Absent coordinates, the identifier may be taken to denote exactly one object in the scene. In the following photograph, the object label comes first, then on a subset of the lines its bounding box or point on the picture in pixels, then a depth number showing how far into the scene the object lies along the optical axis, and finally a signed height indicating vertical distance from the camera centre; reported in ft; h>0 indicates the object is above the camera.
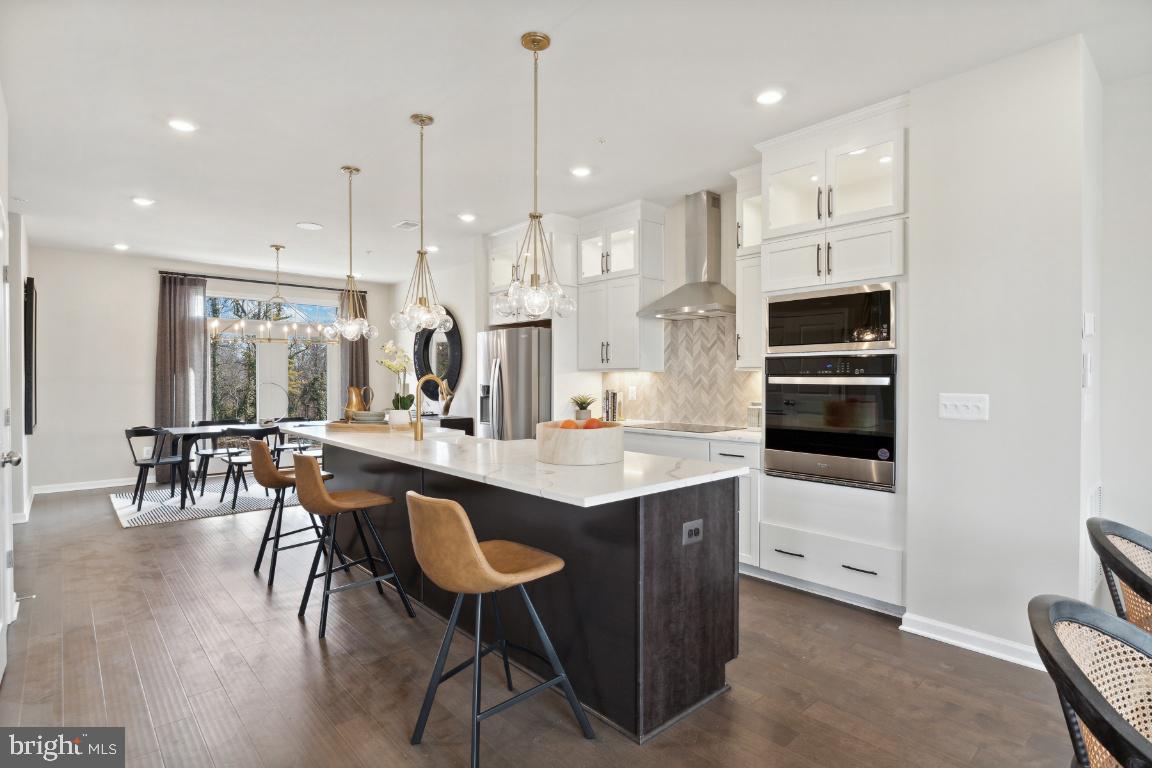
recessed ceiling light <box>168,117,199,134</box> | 10.91 +4.67
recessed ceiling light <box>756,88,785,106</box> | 9.84 +4.73
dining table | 19.18 -2.03
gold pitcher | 14.73 -0.58
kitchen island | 6.89 -2.39
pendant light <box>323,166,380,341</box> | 15.52 +1.33
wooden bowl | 8.18 -0.92
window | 25.55 +0.37
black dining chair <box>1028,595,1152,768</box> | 3.43 -1.60
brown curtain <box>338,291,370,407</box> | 28.07 +0.60
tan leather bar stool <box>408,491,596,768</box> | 6.16 -2.09
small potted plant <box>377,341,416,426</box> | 13.43 -0.29
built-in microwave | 10.36 +1.10
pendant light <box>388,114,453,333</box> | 12.63 +1.34
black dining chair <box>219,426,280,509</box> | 19.34 -2.64
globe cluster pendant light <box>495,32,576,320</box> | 9.16 +1.28
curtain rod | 23.56 +4.19
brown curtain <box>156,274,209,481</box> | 23.39 +1.01
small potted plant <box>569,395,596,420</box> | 16.46 -0.69
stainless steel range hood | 14.84 +3.07
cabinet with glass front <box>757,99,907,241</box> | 10.27 +3.82
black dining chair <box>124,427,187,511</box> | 19.30 -2.72
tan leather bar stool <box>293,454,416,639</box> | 9.87 -2.08
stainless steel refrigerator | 17.22 -0.13
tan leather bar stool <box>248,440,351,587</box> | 11.94 -1.93
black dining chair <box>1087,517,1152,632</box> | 4.63 -1.51
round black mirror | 24.68 +1.00
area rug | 17.83 -4.14
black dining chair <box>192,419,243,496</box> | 20.75 -2.67
